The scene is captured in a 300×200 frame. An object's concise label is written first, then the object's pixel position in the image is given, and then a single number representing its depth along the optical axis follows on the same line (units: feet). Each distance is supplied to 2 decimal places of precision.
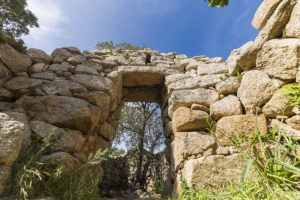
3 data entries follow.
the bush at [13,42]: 7.61
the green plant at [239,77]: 7.70
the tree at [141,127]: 22.76
